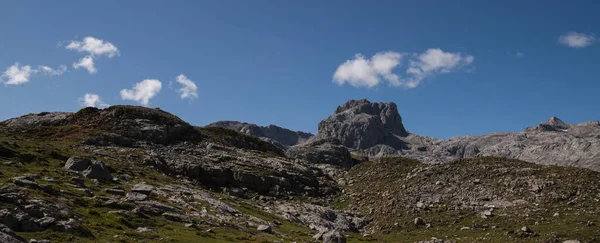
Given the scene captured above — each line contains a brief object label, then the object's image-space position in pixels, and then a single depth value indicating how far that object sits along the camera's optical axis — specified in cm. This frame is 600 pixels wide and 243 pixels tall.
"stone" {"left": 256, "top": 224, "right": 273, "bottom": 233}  4156
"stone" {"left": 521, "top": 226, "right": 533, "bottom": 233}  4244
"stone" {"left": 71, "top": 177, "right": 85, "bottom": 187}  4099
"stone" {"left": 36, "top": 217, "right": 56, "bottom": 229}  2649
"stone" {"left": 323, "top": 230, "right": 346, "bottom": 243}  3737
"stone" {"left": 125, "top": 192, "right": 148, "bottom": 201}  3965
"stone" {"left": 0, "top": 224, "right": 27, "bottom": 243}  1869
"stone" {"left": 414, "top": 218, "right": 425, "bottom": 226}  5139
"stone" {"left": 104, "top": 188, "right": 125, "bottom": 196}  4077
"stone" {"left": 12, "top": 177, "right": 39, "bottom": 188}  3370
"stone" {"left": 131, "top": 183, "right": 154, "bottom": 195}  4386
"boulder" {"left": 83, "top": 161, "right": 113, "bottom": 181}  4569
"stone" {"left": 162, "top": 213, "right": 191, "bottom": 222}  3706
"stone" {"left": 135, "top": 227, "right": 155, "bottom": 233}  3124
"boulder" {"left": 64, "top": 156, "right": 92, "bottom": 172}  4709
